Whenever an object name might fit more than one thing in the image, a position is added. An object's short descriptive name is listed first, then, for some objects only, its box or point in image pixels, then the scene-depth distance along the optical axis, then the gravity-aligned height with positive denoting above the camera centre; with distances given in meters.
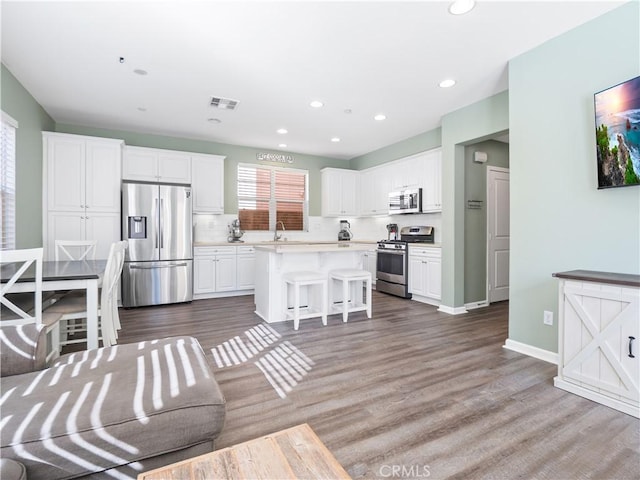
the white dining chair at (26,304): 2.00 -0.43
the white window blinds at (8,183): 3.24 +0.65
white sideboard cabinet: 1.98 -0.66
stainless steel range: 5.37 -0.31
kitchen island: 4.02 -0.28
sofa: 1.09 -0.65
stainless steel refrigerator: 4.78 -0.01
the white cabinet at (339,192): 6.85 +1.12
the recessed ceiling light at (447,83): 3.47 +1.79
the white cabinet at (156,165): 5.09 +1.30
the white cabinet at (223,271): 5.39 -0.49
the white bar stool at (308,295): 3.74 -0.67
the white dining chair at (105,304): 2.61 -0.53
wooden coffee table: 0.96 -0.71
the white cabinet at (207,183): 5.57 +1.08
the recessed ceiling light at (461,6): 2.28 +1.74
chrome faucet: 6.60 +0.15
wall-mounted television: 2.16 +0.77
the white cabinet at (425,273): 4.81 -0.49
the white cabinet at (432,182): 5.04 +0.98
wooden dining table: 2.14 -0.27
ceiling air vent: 4.00 +1.83
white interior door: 5.02 +0.16
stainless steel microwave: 5.36 +0.74
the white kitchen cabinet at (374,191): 6.22 +1.07
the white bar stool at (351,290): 4.00 -0.67
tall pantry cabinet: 4.39 +0.79
